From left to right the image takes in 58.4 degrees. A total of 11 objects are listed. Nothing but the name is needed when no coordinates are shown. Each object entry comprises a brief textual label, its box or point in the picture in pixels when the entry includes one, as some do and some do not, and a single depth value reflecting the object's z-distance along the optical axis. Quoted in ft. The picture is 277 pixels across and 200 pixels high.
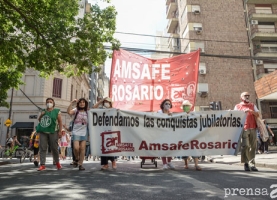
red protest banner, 29.50
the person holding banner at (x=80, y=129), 20.95
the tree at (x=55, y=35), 31.65
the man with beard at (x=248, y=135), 20.65
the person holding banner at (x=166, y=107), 23.02
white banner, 21.61
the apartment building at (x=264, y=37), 95.40
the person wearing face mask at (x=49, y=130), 21.18
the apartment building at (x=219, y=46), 94.79
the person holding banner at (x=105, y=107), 21.35
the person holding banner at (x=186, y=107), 23.61
